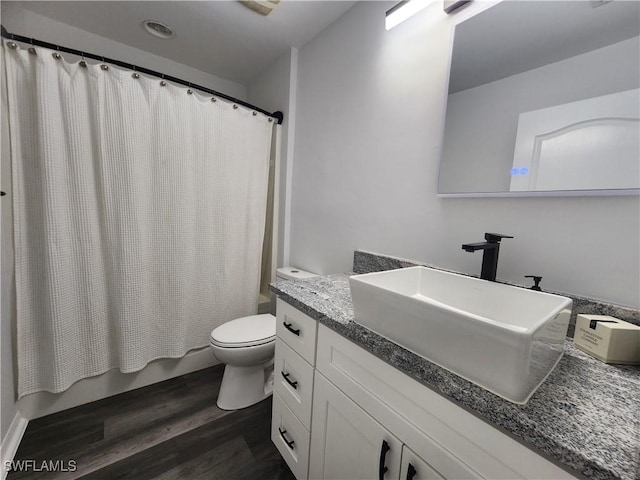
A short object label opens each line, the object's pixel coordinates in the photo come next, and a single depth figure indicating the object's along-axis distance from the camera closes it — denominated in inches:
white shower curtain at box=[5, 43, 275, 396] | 50.2
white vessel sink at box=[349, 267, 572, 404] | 19.0
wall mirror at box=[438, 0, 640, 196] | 28.9
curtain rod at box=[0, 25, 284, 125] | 46.3
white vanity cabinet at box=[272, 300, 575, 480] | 19.4
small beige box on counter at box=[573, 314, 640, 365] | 24.5
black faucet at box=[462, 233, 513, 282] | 33.2
